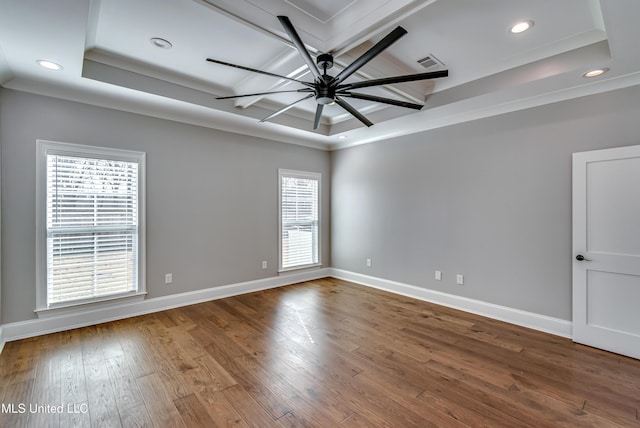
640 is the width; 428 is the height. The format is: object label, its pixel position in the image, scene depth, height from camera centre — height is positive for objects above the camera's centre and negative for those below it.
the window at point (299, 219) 5.40 -0.09
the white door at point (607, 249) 2.82 -0.34
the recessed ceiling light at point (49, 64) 2.65 +1.38
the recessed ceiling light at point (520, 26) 2.46 +1.63
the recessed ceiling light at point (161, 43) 2.72 +1.63
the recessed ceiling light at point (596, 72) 2.72 +1.36
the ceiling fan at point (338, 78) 1.82 +1.04
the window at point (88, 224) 3.22 -0.13
